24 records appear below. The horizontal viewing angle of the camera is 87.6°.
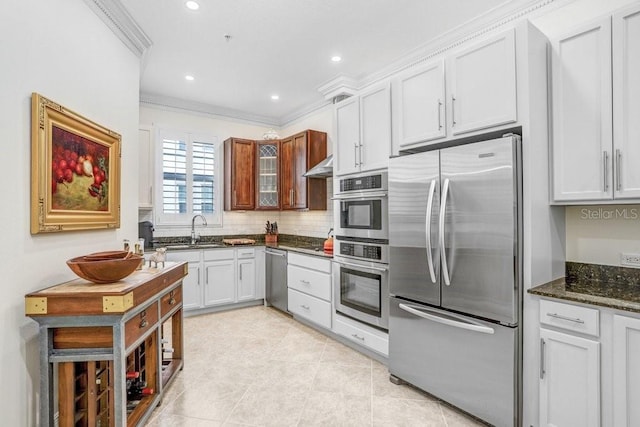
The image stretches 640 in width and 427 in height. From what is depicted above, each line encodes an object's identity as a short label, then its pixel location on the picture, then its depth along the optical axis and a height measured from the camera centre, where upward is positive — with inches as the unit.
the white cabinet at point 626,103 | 72.7 +24.8
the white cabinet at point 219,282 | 178.5 -36.2
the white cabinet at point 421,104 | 97.0 +34.1
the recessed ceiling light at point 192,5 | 103.4 +66.4
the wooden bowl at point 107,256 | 81.4 -9.9
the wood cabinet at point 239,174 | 200.4 +25.4
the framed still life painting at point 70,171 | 71.6 +11.5
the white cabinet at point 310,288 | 146.6 -33.9
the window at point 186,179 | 188.4 +22.1
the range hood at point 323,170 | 156.7 +22.1
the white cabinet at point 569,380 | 69.2 -35.8
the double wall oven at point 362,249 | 117.1 -12.7
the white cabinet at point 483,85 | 82.0 +34.1
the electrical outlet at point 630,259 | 81.0 -11.1
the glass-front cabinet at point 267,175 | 204.7 +25.2
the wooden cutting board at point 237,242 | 195.4 -15.3
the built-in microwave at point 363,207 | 117.5 +3.3
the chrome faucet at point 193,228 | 194.5 -6.9
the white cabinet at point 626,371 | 64.7 -30.9
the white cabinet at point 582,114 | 76.7 +24.2
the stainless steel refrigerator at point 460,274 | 79.4 -15.8
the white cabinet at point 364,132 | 119.0 +32.0
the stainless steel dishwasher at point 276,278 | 178.4 -34.7
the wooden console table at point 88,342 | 67.6 -26.8
